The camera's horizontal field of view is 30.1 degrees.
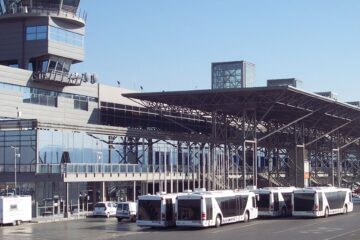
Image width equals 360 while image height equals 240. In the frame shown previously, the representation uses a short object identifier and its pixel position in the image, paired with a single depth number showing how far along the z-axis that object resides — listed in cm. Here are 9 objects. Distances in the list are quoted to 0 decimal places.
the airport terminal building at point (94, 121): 6157
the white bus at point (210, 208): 4309
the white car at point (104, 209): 6034
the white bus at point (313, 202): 5209
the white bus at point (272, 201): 5366
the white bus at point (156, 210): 4419
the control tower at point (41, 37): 7369
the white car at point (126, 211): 5475
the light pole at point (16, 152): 6067
